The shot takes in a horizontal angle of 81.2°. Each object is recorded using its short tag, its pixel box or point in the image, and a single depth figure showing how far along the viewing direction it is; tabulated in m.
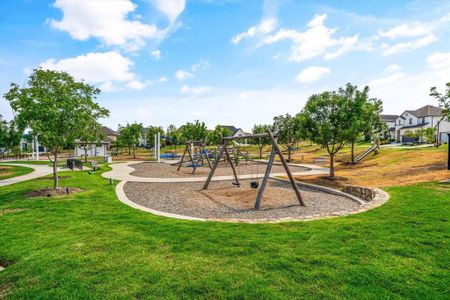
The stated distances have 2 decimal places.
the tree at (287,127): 40.93
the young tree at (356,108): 17.94
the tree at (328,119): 18.25
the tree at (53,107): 12.74
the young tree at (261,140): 43.13
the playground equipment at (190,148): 25.09
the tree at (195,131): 63.93
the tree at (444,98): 20.44
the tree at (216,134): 62.10
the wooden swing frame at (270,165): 10.89
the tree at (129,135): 48.56
